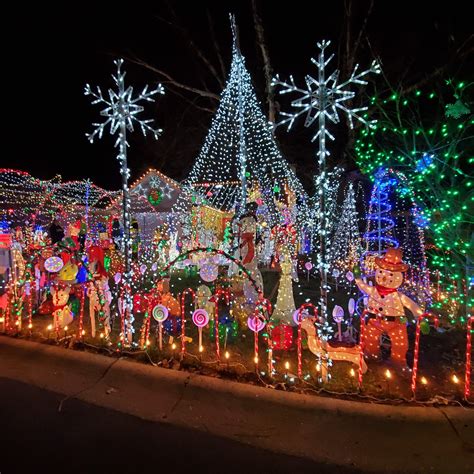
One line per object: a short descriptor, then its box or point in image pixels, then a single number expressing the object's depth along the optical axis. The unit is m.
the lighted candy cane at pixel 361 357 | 4.03
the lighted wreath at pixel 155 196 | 15.78
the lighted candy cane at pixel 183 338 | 4.90
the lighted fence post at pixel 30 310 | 6.06
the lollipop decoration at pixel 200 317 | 5.01
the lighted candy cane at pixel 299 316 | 4.38
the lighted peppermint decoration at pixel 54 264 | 6.17
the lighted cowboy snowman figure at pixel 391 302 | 4.65
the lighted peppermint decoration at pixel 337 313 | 4.92
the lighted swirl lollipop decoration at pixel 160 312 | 5.08
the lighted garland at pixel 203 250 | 4.73
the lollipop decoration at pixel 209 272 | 5.93
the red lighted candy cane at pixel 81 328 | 5.54
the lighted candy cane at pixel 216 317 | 4.87
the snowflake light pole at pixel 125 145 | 5.48
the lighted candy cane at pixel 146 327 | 5.29
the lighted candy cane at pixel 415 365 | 3.92
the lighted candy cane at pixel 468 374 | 3.84
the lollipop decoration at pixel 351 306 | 5.36
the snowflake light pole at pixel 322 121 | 4.36
